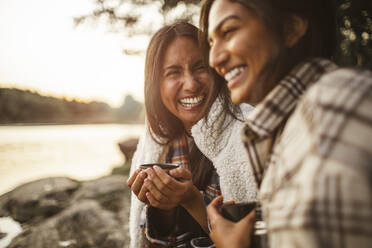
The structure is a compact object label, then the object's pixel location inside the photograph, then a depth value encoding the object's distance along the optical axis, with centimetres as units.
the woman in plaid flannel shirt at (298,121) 67
